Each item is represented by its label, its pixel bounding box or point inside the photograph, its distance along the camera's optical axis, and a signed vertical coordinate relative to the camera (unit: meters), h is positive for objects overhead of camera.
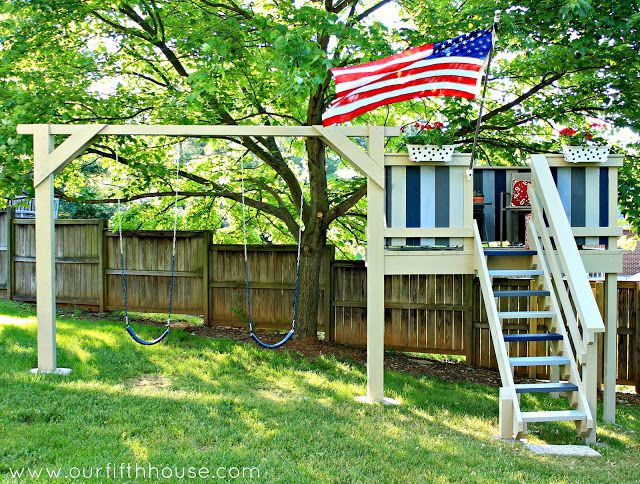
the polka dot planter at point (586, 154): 6.83 +0.81
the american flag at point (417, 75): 5.89 +1.45
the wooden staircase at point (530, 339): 5.45 -1.09
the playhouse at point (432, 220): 6.58 +0.10
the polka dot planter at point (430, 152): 6.63 +0.81
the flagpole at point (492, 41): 5.71 +1.72
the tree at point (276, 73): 6.90 +1.95
